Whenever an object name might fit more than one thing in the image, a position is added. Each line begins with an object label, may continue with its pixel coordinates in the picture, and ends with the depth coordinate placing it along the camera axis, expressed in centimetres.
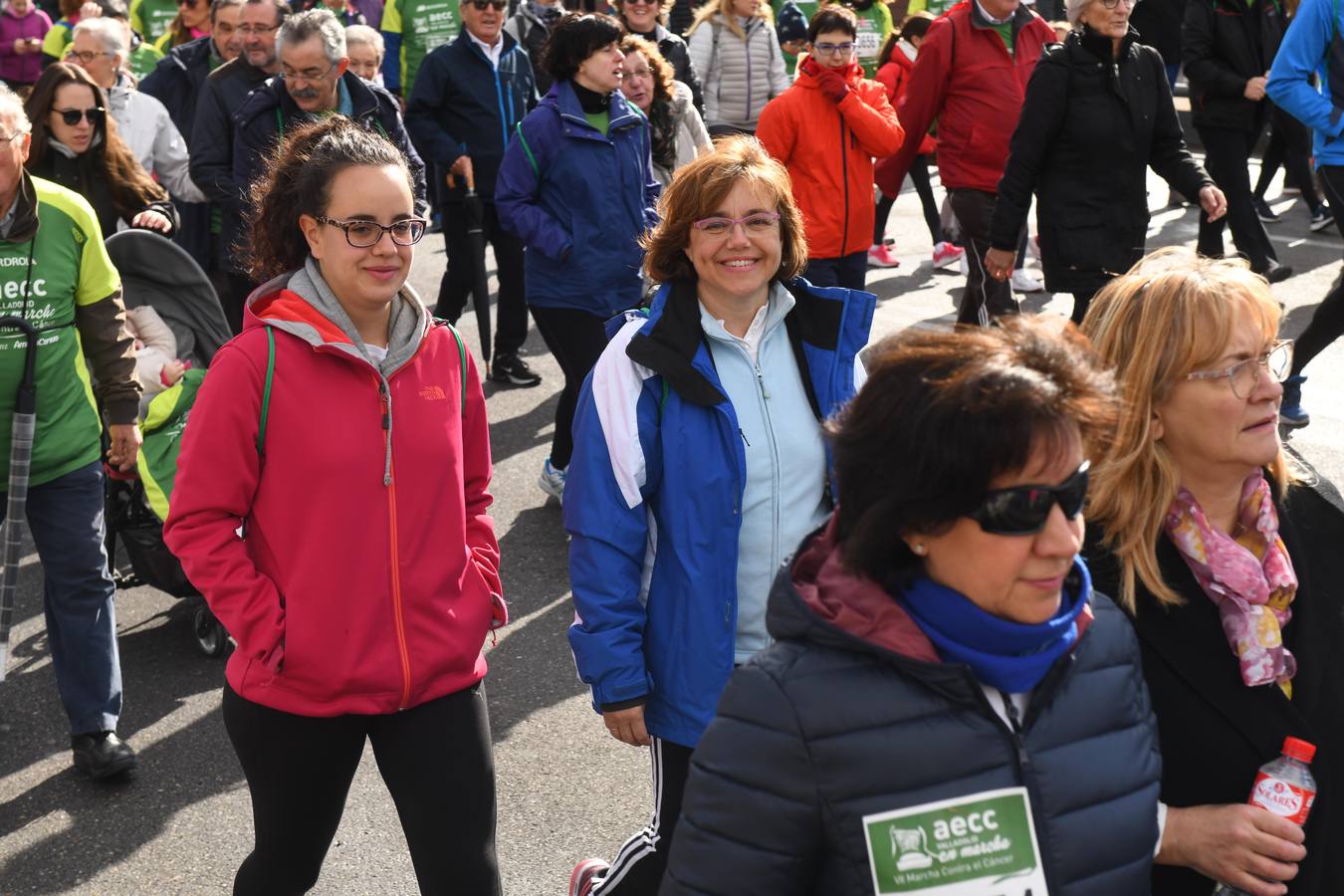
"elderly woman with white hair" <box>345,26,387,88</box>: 980
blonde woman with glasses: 264
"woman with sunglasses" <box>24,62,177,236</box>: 615
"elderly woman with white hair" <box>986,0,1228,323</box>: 680
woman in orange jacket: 749
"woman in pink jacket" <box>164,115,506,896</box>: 324
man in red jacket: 828
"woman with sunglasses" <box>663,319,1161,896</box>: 204
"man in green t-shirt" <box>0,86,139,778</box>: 456
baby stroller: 573
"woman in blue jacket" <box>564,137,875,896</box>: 339
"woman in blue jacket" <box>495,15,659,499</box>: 675
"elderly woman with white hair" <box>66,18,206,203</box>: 789
